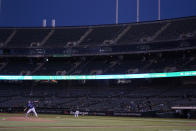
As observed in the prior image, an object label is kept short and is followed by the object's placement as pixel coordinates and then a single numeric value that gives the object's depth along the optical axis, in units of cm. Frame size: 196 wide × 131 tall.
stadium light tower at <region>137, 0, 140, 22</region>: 7286
